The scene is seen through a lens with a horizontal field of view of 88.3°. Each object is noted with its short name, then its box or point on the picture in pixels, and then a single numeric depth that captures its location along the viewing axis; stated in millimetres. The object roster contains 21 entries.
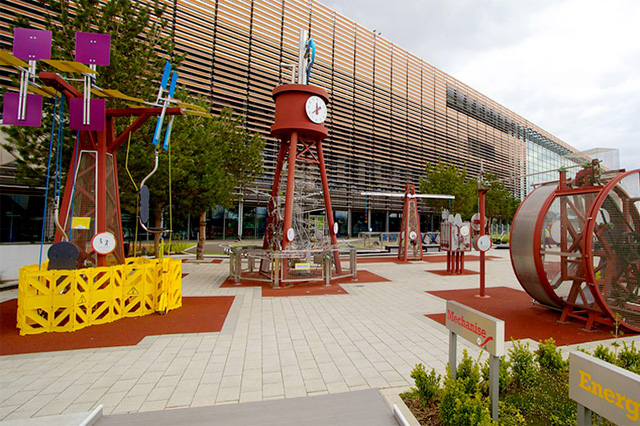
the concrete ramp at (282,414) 3648
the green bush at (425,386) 3934
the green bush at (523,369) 4281
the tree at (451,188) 35500
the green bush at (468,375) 3846
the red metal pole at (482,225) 10695
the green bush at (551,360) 4556
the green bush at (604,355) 4270
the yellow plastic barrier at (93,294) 6672
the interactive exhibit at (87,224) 6559
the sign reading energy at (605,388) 2305
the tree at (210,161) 16156
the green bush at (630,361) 4375
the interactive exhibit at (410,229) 21062
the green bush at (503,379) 4102
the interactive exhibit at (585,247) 7145
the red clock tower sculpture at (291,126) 12648
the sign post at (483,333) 3359
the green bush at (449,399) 3392
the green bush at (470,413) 3135
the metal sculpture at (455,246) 15305
